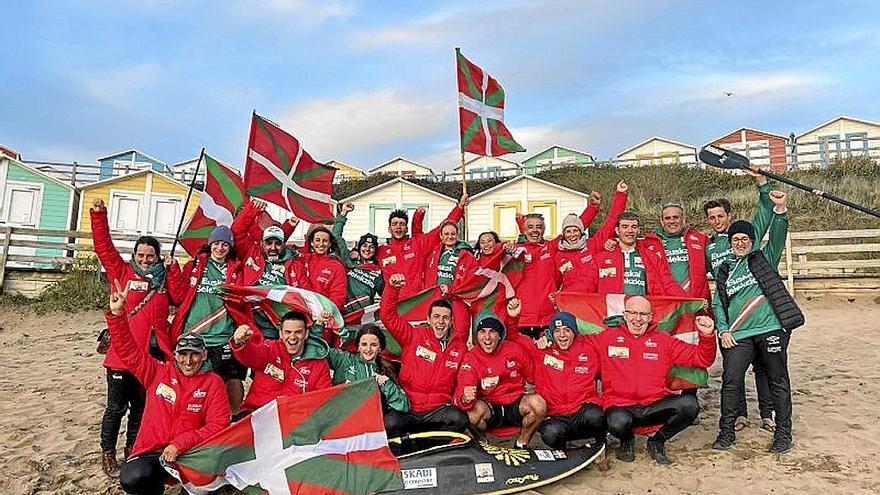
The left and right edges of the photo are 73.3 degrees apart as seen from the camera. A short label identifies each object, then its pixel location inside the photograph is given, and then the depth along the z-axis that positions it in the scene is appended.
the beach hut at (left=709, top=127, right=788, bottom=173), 30.84
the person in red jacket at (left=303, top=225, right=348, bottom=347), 6.08
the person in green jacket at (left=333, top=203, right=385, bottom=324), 6.75
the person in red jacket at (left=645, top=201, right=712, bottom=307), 5.93
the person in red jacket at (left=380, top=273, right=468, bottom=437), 5.22
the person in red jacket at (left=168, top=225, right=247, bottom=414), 5.33
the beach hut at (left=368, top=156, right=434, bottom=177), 44.76
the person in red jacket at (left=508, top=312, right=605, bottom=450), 5.06
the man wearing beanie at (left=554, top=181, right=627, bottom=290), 6.37
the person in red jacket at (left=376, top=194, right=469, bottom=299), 6.79
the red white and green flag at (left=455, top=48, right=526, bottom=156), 8.76
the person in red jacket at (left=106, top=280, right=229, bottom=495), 4.36
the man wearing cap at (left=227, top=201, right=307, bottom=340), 5.79
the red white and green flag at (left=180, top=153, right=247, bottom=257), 7.82
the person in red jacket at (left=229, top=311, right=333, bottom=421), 4.88
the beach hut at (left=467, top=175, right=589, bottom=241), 26.66
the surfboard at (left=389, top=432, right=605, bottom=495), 4.46
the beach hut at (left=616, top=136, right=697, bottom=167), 39.19
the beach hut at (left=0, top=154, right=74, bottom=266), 22.78
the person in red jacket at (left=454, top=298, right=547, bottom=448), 5.21
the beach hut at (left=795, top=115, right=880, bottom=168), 34.79
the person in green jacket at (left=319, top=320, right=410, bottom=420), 5.19
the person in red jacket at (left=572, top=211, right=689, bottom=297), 5.93
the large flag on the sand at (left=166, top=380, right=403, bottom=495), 4.31
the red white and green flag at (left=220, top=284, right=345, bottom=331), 5.30
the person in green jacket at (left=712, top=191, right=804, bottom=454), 5.11
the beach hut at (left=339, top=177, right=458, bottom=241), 27.98
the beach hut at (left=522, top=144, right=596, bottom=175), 42.04
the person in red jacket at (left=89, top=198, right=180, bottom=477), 5.07
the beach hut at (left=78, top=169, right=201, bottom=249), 23.33
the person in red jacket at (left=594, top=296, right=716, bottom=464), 5.03
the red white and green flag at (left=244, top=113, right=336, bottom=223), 7.25
